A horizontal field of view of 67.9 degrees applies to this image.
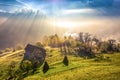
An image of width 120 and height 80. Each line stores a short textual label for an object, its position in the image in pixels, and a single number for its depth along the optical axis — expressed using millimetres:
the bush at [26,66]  49532
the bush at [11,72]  46793
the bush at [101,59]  53899
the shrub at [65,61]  50353
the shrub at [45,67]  47176
